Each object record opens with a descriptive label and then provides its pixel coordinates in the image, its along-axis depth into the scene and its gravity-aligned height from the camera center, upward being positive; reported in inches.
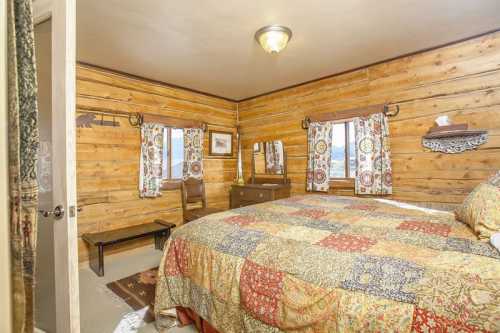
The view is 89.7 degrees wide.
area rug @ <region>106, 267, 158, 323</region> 83.8 -45.5
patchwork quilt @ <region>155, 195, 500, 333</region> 33.6 -17.9
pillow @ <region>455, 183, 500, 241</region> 48.5 -10.3
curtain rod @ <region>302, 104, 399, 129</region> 122.6 +27.5
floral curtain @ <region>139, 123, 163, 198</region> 136.5 +4.8
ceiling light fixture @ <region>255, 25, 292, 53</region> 91.0 +47.7
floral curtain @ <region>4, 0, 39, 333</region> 25.1 +2.7
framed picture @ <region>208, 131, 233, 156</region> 173.7 +17.2
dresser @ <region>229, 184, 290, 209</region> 149.8 -16.7
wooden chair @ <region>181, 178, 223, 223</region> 143.4 -18.4
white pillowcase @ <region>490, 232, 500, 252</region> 42.4 -13.6
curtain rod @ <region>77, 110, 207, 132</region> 129.0 +28.3
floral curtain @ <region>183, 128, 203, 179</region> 155.8 +9.4
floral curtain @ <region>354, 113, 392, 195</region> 121.3 +4.5
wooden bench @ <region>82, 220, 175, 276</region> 108.0 -30.9
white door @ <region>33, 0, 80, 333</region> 45.4 +2.4
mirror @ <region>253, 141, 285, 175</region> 164.6 +6.1
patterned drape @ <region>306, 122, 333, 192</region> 141.2 +5.4
